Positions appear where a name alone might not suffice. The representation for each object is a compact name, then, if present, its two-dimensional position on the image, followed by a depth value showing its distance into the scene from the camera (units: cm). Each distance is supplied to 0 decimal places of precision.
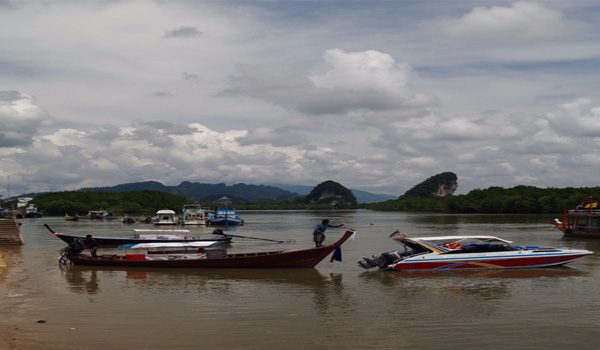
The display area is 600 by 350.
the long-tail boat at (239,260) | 2325
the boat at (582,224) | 3969
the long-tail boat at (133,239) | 3425
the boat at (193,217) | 7090
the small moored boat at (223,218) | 7188
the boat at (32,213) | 11065
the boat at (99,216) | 10150
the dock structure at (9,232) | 3722
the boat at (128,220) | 8072
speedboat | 2202
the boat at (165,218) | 6977
